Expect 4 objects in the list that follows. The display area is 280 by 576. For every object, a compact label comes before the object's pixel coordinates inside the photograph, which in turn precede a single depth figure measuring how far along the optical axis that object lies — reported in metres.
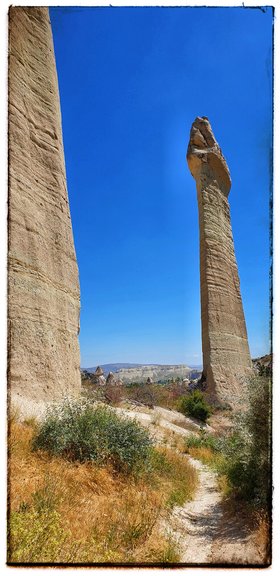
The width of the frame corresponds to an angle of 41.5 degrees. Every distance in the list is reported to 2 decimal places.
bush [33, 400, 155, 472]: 4.82
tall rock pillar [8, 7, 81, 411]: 6.37
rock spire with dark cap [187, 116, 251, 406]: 17.55
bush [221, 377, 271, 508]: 4.02
